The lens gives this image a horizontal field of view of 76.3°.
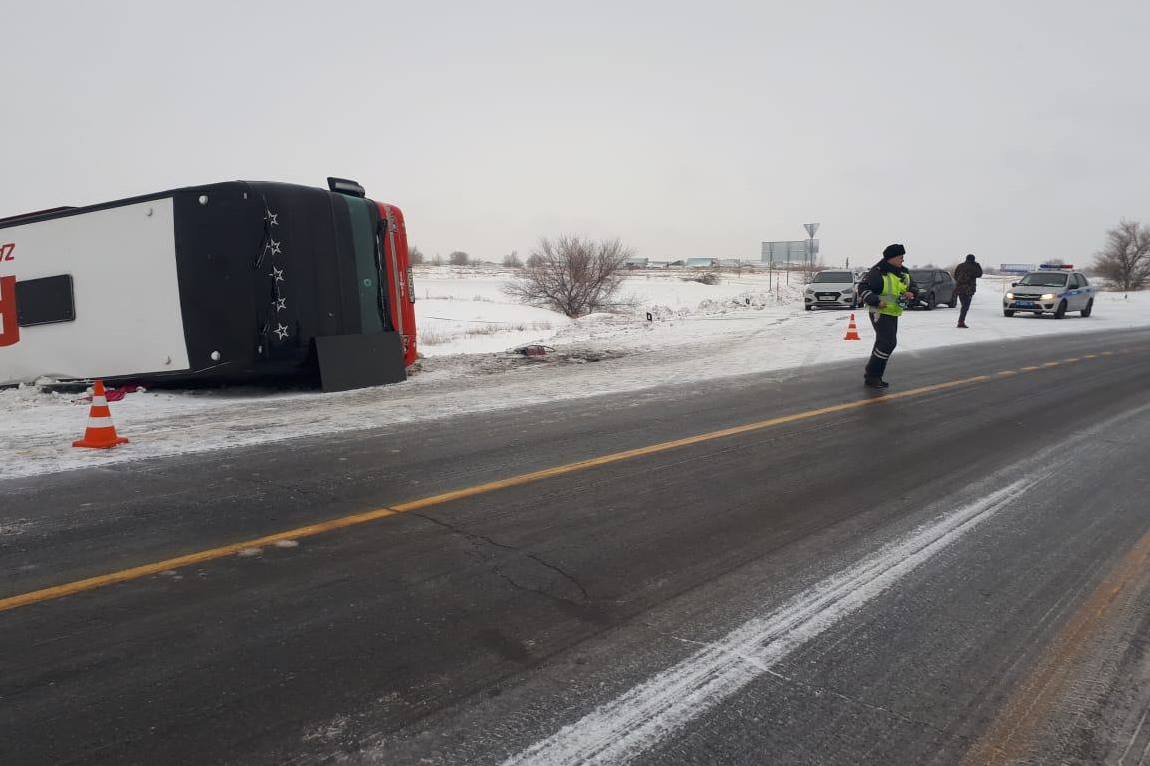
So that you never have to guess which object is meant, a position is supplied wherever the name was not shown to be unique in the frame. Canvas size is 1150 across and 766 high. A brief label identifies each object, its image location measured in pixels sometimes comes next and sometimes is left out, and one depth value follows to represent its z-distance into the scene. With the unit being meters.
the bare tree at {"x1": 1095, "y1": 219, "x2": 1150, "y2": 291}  65.44
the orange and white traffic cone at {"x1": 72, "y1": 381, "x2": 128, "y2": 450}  6.63
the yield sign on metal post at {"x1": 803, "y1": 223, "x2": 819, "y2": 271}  28.27
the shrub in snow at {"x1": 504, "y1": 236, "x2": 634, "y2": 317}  36.12
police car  25.97
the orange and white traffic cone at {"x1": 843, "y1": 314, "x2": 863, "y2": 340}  18.11
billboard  40.31
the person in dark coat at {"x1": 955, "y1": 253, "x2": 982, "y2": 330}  21.78
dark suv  28.94
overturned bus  9.42
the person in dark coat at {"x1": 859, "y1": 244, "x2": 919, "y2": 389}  9.82
